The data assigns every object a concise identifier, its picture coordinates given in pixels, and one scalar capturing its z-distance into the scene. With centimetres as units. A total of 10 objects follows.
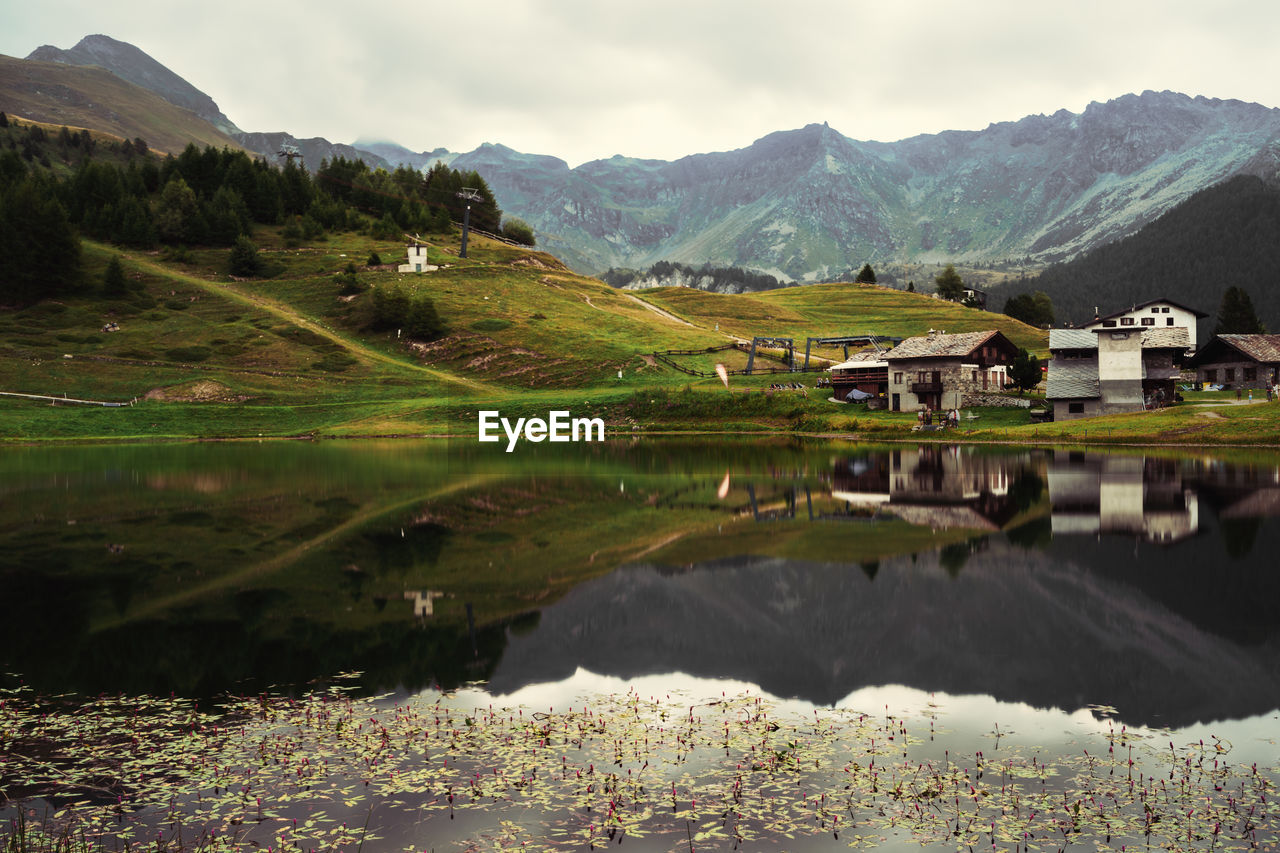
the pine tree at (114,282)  14400
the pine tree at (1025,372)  10862
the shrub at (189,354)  12519
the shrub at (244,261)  16500
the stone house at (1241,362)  11712
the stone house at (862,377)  11331
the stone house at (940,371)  10719
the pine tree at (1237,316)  16262
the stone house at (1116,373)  9712
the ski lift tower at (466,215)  18788
